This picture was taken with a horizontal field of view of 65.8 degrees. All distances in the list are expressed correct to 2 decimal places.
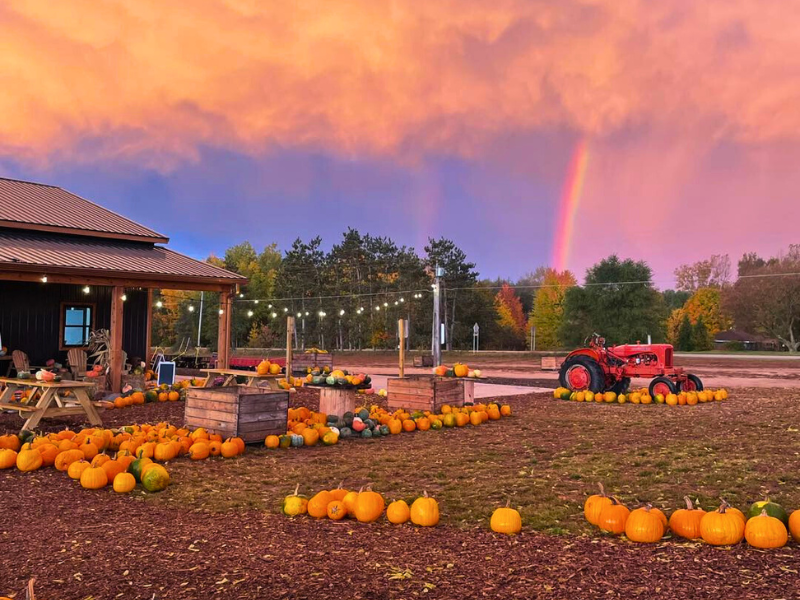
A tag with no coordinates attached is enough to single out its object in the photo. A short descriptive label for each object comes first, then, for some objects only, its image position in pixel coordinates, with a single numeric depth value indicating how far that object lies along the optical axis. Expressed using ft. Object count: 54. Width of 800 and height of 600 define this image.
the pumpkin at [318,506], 15.87
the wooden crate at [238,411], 26.13
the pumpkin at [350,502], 15.81
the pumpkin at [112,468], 19.70
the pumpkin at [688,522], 13.73
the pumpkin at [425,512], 15.06
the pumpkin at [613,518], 14.25
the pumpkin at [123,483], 18.78
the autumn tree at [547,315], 210.79
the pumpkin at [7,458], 21.98
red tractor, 46.42
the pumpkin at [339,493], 16.35
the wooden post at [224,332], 50.42
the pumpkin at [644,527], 13.61
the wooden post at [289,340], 43.15
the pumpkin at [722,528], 13.16
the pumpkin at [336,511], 15.67
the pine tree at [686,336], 189.06
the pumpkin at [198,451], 23.65
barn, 43.55
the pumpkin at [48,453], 22.27
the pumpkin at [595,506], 14.89
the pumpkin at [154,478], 18.80
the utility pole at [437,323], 79.85
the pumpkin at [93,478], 19.24
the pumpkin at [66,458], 21.74
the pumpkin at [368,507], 15.44
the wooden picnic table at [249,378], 40.47
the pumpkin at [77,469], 20.33
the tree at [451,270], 180.55
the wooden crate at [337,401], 33.68
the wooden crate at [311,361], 68.28
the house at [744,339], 219.41
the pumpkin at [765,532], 13.03
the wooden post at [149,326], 60.95
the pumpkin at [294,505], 16.03
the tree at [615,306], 164.14
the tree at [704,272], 259.19
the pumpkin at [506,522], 14.34
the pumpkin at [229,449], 24.14
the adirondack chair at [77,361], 50.22
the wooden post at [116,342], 42.75
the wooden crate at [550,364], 87.91
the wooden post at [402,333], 39.42
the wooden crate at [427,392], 35.76
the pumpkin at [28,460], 21.62
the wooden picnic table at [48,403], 29.68
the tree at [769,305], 191.83
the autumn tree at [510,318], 213.25
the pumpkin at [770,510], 13.82
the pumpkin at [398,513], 15.37
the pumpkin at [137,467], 19.72
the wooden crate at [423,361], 99.30
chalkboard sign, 48.06
